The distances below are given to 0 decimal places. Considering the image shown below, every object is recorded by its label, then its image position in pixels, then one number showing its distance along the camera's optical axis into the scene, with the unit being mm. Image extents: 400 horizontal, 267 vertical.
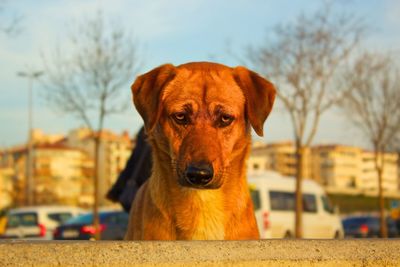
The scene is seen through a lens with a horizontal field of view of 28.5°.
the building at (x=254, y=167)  33706
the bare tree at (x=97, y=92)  30125
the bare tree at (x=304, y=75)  31781
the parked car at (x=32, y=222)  29406
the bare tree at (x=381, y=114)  36781
